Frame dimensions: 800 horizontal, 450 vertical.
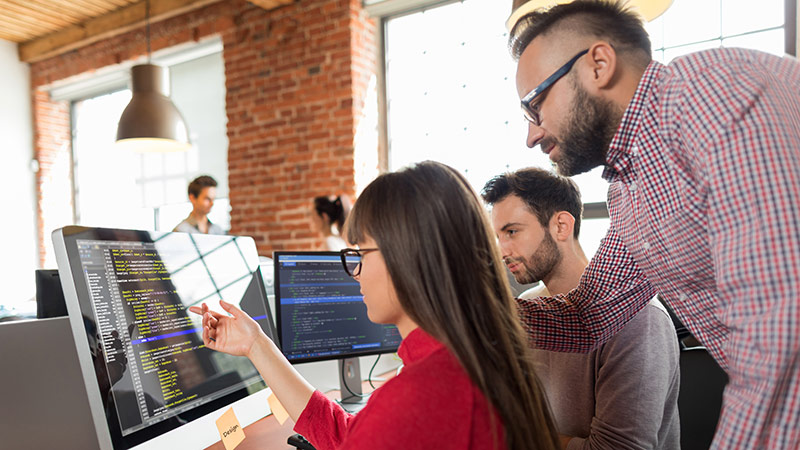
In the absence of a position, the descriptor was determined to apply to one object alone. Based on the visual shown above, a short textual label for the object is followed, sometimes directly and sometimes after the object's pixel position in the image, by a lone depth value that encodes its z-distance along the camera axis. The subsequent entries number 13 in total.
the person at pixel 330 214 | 3.81
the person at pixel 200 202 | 4.41
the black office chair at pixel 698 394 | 1.69
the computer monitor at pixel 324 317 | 1.58
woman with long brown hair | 0.73
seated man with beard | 1.31
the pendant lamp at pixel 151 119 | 3.95
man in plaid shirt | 0.75
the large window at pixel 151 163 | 5.45
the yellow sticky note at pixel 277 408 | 1.30
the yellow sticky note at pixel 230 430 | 1.09
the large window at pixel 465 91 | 3.76
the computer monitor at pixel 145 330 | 0.90
